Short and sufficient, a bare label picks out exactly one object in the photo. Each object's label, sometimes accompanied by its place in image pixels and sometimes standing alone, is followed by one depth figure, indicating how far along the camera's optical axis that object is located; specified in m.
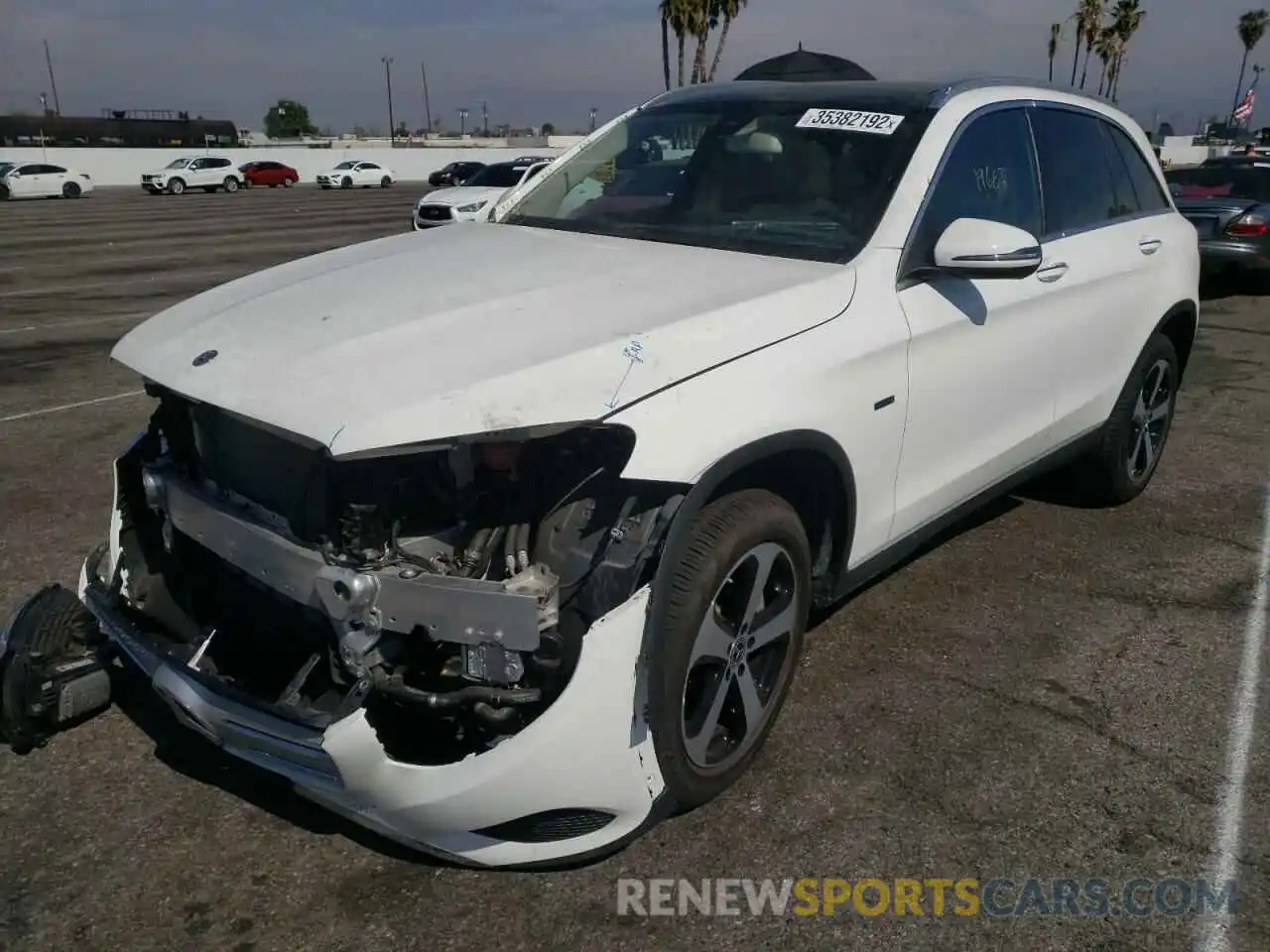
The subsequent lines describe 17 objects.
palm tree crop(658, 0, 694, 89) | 41.81
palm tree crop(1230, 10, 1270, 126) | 91.56
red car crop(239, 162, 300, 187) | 50.72
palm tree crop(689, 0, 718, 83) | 41.87
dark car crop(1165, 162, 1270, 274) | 11.98
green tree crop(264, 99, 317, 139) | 120.44
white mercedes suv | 2.40
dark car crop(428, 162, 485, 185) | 40.38
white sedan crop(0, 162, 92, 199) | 39.12
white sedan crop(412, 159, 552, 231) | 17.84
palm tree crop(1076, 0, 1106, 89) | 61.56
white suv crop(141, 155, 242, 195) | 44.09
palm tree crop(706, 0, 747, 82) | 42.31
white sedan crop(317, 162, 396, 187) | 51.44
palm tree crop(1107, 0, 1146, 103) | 62.53
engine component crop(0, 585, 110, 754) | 3.09
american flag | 45.34
